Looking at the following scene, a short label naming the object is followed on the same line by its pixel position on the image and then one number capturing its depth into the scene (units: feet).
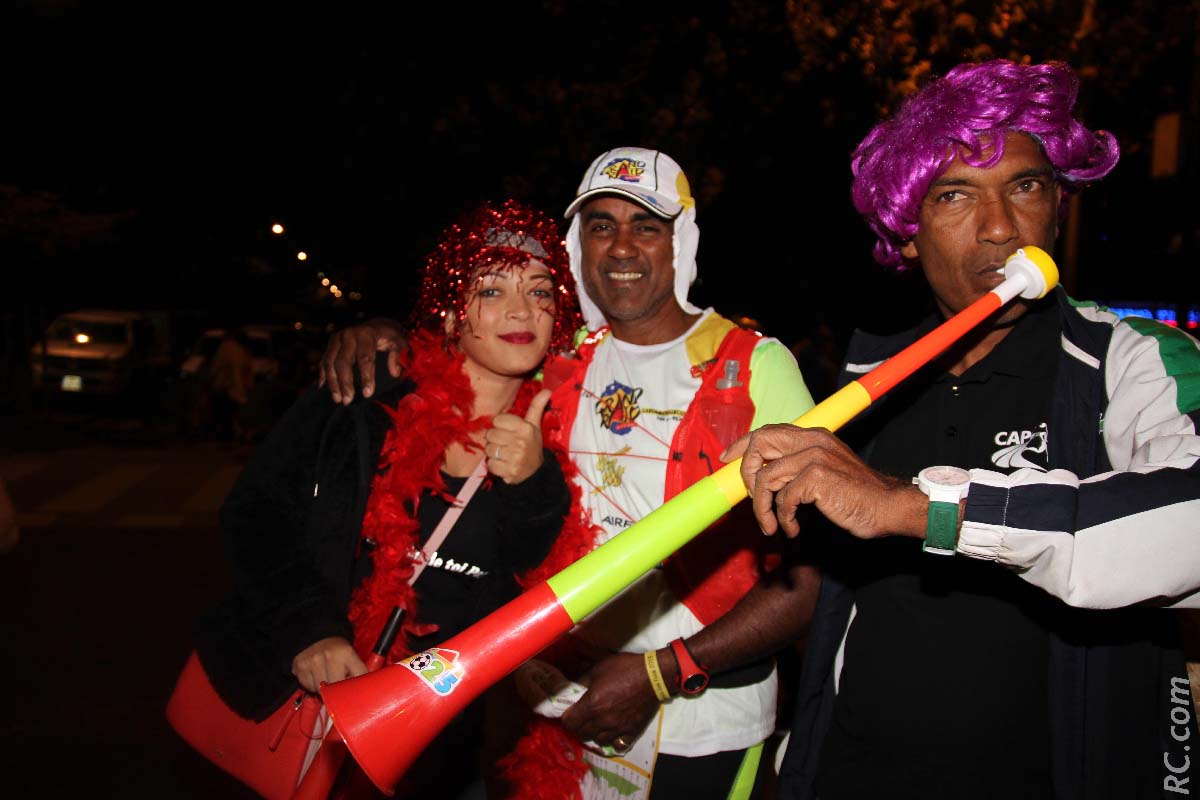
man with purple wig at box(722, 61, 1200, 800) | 4.70
